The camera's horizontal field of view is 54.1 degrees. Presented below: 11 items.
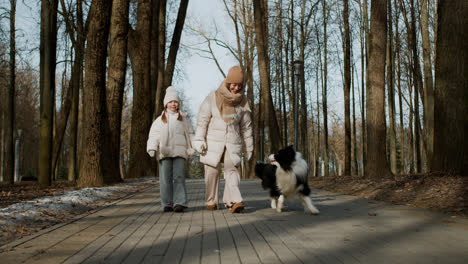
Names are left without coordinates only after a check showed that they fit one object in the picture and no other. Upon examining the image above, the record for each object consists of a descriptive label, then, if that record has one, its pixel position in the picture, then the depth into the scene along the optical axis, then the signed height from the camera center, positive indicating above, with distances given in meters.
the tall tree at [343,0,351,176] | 23.19 +3.77
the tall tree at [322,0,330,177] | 27.79 +5.80
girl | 8.14 +0.25
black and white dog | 7.33 -0.26
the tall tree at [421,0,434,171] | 21.09 +3.71
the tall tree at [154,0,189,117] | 25.08 +6.45
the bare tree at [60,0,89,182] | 19.81 +4.54
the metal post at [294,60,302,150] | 18.58 +3.63
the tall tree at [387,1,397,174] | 26.06 +4.04
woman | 7.82 +0.51
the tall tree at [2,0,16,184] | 22.36 +3.14
